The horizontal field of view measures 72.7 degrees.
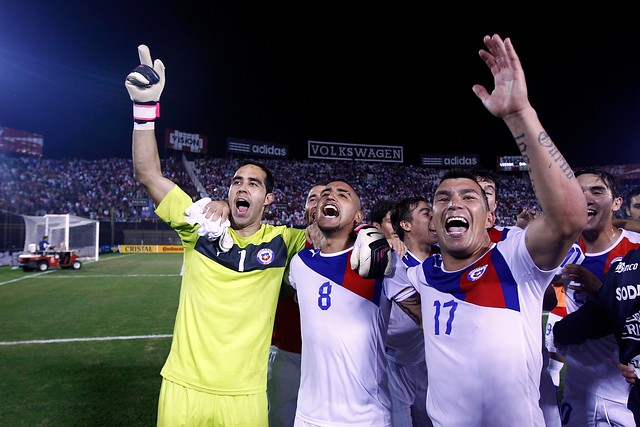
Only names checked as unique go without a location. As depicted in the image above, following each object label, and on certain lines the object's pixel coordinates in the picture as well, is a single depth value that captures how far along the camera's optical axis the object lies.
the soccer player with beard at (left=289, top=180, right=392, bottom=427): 2.63
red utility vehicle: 18.34
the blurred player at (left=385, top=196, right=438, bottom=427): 3.67
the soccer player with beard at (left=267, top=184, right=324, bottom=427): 3.61
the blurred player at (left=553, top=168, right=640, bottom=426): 3.04
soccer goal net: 21.70
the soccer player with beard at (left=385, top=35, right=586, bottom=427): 1.87
